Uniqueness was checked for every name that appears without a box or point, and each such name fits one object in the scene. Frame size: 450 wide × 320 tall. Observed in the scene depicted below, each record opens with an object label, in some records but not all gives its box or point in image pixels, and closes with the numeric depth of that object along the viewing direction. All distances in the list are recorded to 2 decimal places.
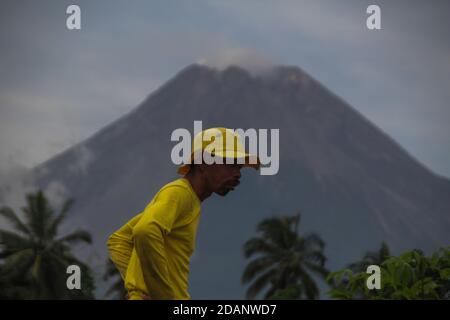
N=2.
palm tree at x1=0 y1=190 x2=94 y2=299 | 63.99
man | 5.98
